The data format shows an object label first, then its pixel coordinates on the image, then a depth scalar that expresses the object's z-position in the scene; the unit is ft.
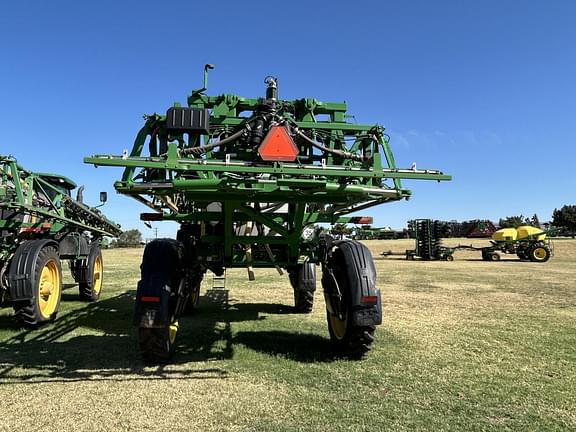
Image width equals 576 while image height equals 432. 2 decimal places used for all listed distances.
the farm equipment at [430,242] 89.04
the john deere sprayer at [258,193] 12.84
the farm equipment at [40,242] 20.70
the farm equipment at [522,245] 83.82
